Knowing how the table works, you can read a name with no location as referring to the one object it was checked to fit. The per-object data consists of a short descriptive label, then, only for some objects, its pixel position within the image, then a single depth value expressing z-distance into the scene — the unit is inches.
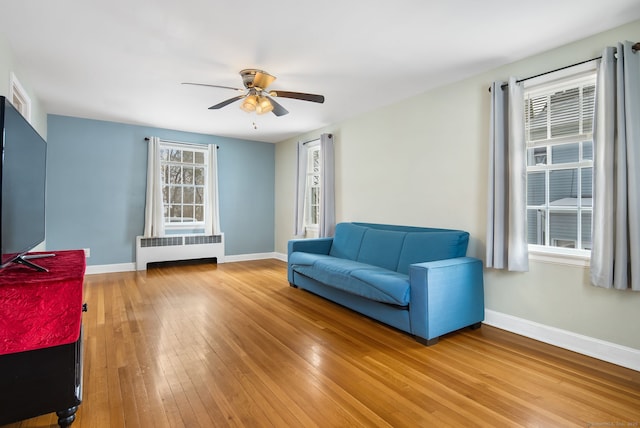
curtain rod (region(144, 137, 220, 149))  228.7
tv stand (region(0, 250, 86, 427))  59.2
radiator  226.1
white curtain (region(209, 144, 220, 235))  250.1
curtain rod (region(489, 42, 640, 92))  91.5
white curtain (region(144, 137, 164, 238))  225.3
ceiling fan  129.8
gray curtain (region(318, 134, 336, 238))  212.7
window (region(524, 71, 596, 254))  108.9
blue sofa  110.7
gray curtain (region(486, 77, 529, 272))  116.0
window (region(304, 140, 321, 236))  240.7
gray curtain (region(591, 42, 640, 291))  91.0
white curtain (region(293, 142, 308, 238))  239.6
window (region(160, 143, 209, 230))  242.4
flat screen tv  63.4
